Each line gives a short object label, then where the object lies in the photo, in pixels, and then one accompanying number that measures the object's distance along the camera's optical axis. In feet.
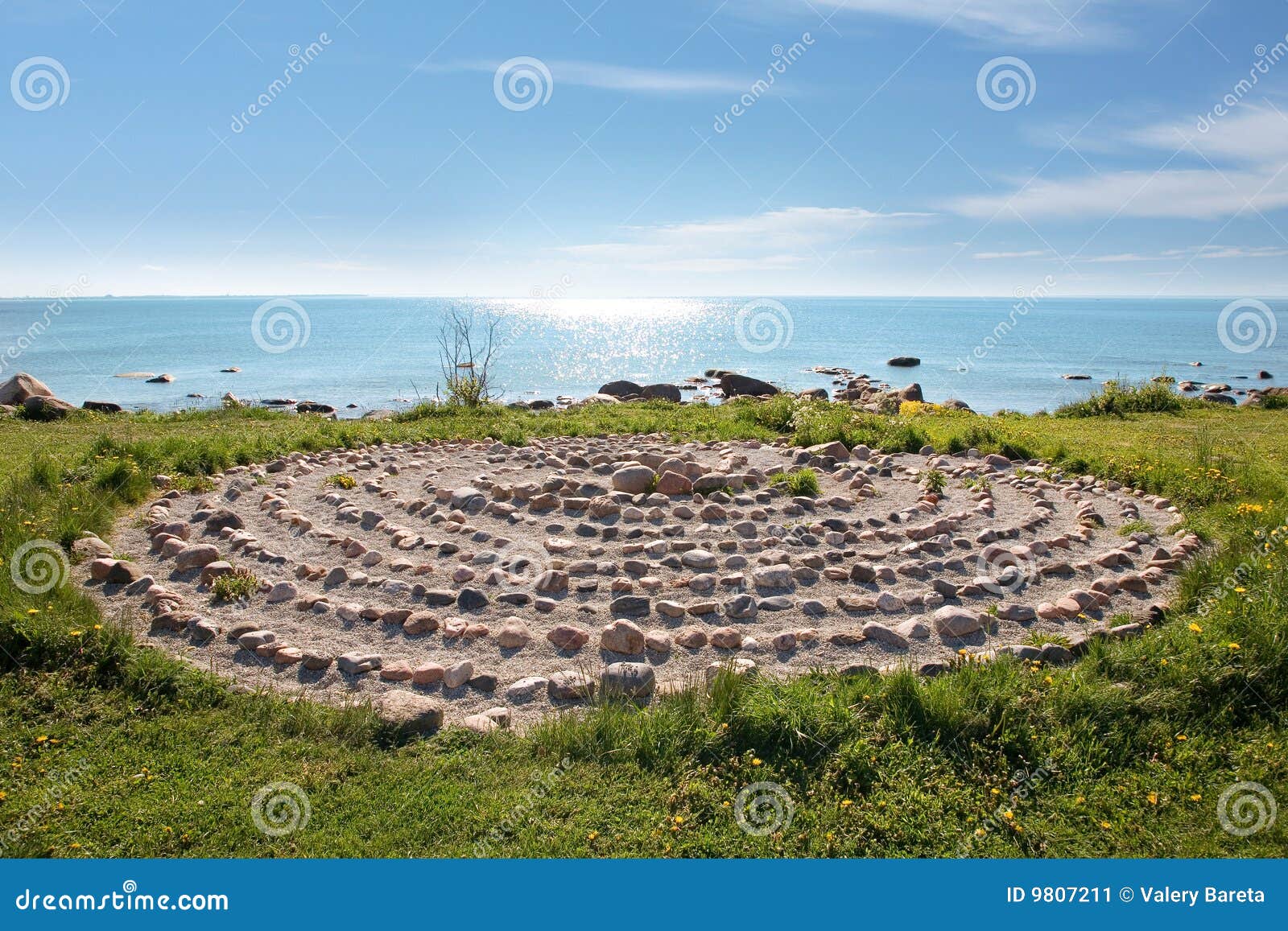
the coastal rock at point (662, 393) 86.38
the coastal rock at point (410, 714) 16.42
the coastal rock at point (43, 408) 59.36
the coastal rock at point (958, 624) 21.16
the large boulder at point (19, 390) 64.49
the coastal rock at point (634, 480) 34.55
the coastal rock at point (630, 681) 17.97
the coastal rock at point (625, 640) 20.35
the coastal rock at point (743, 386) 98.22
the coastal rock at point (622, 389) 97.45
